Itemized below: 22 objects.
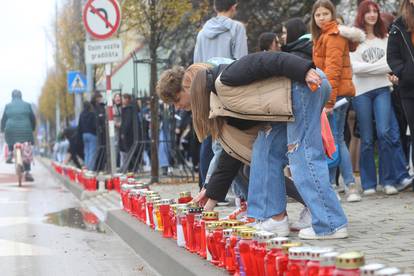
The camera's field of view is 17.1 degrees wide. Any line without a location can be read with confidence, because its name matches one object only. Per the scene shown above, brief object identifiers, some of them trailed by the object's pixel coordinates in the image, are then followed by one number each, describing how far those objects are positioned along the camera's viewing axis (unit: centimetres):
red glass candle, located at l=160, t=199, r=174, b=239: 1144
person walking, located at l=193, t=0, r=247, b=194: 1523
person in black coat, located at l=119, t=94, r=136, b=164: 2976
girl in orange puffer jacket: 1346
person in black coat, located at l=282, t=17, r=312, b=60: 1433
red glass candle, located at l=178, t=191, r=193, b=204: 1221
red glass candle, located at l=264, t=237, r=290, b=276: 693
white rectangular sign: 2304
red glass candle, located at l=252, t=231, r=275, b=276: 725
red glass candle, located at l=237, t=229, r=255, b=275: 750
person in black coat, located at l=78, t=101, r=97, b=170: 3475
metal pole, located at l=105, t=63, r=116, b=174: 2224
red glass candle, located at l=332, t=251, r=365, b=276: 557
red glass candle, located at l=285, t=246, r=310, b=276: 637
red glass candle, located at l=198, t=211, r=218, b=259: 934
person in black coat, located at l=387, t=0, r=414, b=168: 1396
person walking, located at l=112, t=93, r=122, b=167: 3210
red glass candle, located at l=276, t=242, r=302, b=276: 675
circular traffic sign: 2235
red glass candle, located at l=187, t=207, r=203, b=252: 989
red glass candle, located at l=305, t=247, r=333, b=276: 611
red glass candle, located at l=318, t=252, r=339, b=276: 590
